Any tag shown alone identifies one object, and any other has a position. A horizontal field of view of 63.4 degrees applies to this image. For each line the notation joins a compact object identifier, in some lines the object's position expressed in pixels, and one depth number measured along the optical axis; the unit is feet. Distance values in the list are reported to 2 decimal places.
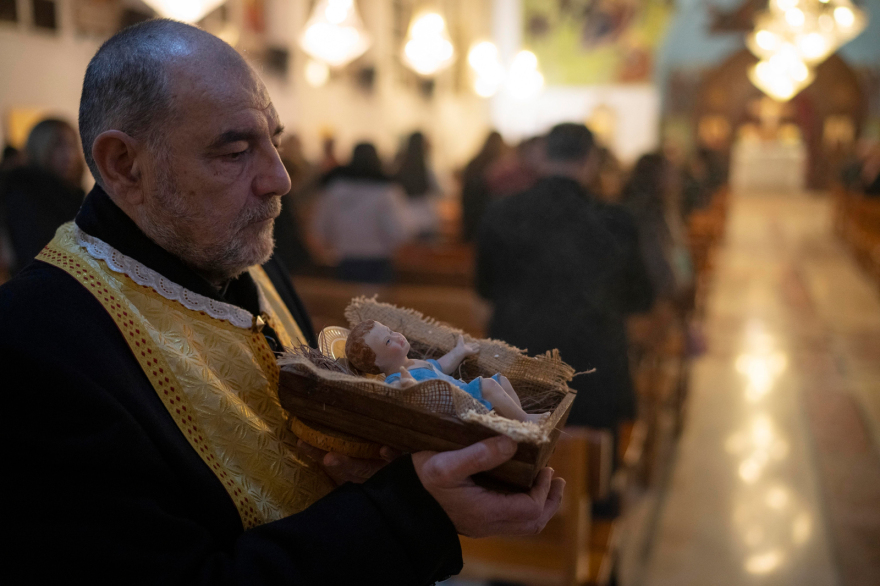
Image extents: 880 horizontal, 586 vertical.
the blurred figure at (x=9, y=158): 13.26
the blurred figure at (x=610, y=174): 17.08
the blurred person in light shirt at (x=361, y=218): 16.28
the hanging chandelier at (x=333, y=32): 23.99
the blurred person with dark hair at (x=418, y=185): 24.68
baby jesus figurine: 3.56
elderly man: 3.14
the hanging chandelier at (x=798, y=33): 31.96
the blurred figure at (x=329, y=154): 25.86
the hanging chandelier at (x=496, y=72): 45.70
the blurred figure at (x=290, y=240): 14.30
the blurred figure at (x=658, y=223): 9.66
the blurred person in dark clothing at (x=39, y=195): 11.03
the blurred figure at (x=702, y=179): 26.68
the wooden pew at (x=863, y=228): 31.89
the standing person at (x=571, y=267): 8.40
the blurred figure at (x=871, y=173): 38.65
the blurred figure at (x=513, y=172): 16.18
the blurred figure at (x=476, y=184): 18.94
